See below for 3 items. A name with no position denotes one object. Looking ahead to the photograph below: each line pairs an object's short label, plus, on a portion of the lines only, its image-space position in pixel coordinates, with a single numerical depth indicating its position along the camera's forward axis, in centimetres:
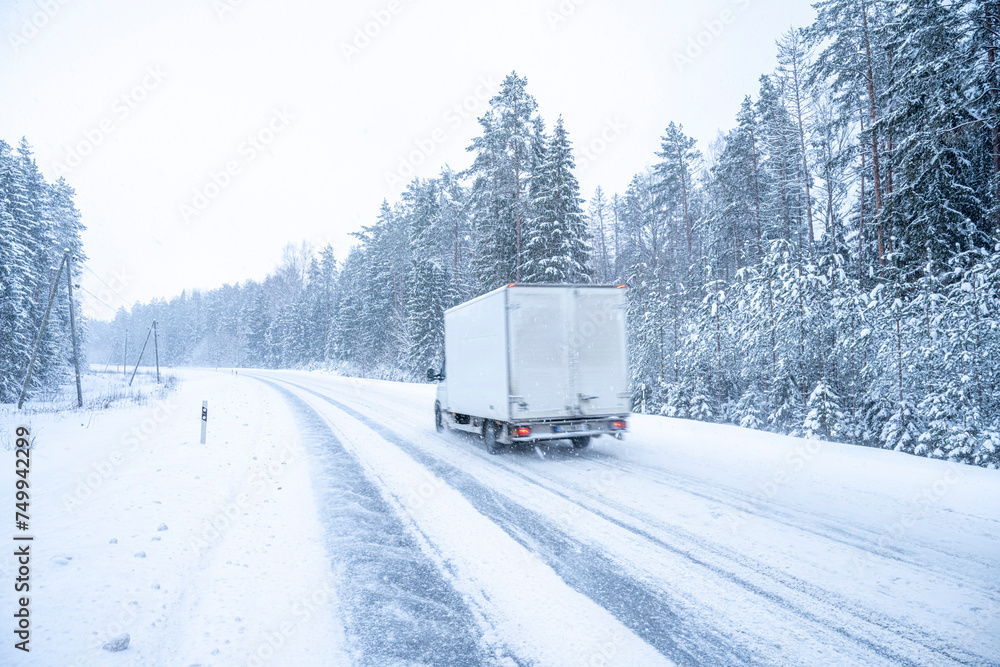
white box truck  909
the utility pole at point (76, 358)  2213
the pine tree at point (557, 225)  2308
